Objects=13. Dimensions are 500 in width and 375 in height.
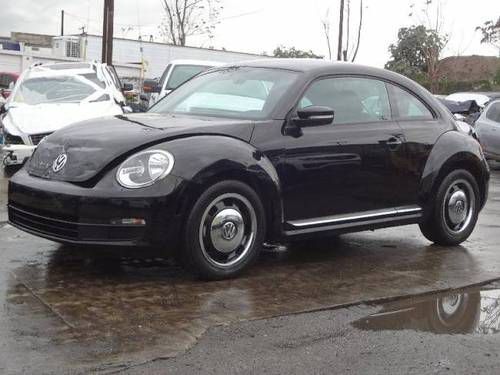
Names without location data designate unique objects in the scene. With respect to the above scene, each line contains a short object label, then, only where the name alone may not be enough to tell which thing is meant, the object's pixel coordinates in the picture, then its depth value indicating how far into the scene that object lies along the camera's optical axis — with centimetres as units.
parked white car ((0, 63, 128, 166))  959
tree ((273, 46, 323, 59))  4959
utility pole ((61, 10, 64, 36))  7628
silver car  1410
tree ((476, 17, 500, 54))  3541
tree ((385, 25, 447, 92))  3186
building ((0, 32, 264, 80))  3050
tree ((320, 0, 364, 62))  3556
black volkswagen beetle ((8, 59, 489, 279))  455
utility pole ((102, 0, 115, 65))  1984
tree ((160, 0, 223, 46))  4113
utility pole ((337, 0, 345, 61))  3528
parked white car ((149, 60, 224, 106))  1389
